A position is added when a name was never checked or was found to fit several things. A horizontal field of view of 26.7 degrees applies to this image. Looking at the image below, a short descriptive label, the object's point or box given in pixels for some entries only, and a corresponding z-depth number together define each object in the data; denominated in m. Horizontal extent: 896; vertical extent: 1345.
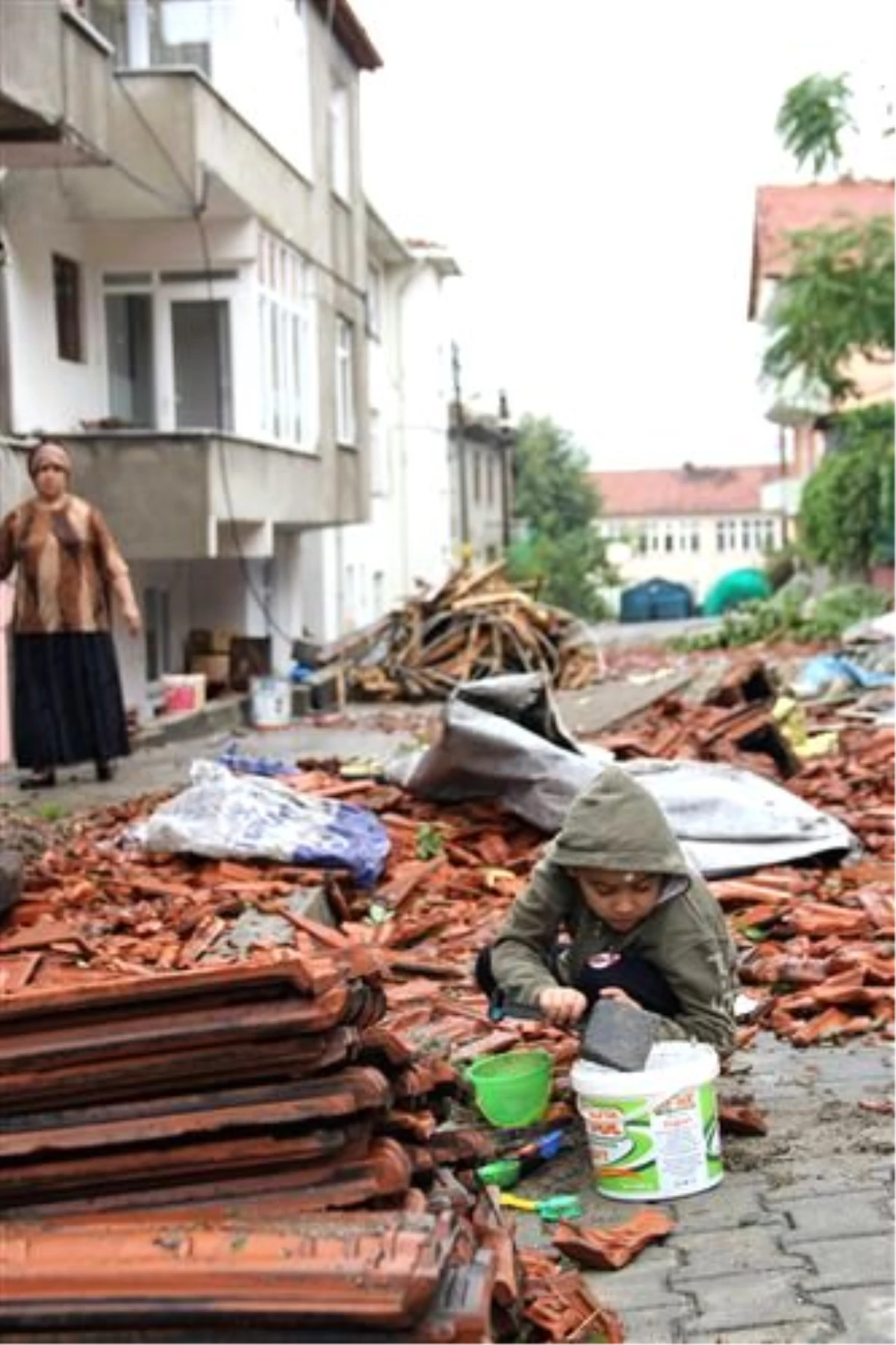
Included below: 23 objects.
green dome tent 56.00
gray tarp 9.44
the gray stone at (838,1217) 4.39
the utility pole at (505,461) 61.69
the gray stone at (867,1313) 3.71
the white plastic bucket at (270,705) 20.94
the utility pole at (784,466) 66.82
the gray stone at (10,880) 8.05
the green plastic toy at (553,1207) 4.67
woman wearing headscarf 11.84
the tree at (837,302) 32.19
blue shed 62.78
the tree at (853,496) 35.34
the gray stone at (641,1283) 4.13
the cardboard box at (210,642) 24.27
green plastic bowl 5.11
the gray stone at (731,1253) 4.22
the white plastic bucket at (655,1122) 4.55
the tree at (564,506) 69.12
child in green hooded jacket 5.00
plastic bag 9.05
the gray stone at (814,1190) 4.67
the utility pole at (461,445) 49.84
